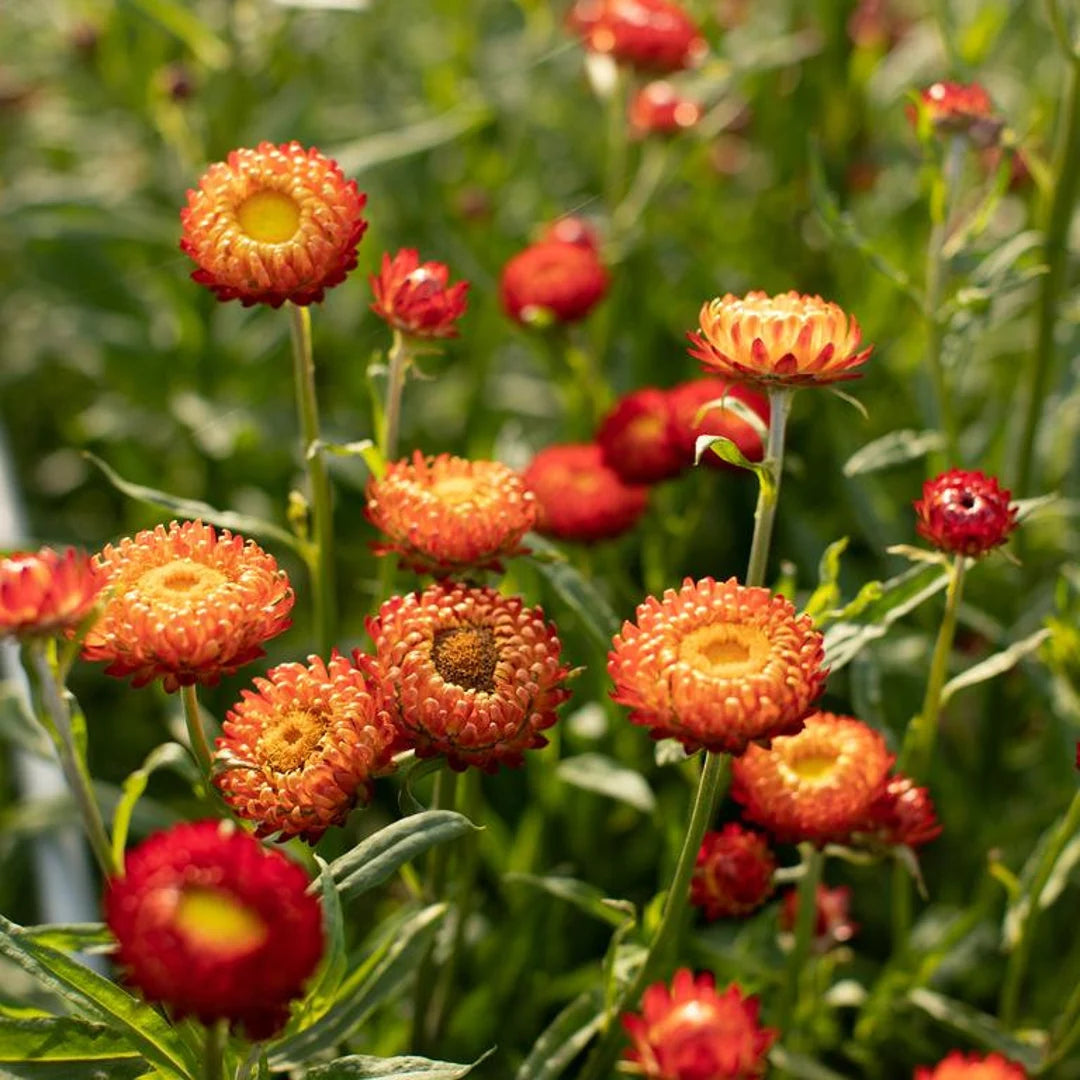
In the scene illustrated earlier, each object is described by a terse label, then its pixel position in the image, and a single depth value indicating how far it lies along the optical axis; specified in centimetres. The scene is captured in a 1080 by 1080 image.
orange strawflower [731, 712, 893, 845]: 72
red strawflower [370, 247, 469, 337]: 74
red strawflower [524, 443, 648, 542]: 84
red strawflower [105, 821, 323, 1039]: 59
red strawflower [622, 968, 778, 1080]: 62
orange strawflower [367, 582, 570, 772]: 68
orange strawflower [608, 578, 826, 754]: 66
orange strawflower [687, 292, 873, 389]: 69
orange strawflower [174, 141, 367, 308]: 71
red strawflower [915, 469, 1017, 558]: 71
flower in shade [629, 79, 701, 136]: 103
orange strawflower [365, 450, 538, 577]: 73
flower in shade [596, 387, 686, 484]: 83
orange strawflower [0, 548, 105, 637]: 63
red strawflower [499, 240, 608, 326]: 90
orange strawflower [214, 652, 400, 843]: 67
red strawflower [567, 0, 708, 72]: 100
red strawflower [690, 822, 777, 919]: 74
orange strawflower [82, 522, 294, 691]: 67
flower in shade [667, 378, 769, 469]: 82
